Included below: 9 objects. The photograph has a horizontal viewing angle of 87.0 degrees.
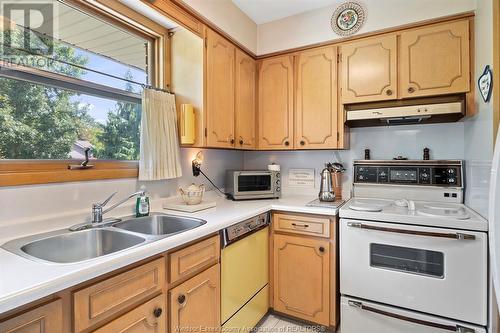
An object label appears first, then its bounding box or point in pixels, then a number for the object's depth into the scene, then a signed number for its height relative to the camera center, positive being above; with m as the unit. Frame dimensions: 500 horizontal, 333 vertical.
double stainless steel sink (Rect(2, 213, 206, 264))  1.12 -0.34
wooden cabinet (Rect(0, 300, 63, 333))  0.71 -0.43
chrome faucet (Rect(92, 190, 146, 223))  1.39 -0.23
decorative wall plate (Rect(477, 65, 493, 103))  1.40 +0.46
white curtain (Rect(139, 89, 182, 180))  1.73 +0.20
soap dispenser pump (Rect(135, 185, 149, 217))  1.61 -0.23
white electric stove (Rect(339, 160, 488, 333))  1.47 -0.58
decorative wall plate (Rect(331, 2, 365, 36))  2.07 +1.19
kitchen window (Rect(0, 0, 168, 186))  1.24 +0.44
